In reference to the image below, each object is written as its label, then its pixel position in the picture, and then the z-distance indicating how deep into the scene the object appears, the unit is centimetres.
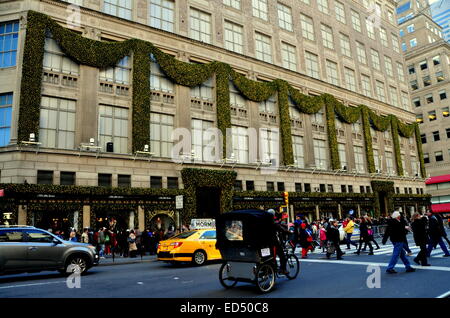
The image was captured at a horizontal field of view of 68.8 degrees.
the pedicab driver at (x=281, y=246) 889
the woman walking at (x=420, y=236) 1102
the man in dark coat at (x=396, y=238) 987
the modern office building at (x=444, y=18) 11300
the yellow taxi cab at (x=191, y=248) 1401
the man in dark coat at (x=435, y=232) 1323
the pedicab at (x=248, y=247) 809
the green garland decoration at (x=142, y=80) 2186
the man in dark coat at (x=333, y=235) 1418
